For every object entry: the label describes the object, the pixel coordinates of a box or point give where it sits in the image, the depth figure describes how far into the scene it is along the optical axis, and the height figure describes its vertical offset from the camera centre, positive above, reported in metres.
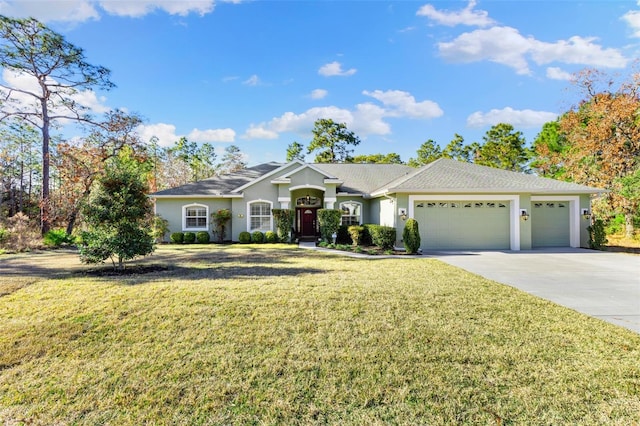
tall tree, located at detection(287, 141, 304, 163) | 38.72 +8.68
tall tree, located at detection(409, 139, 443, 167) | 39.84 +8.64
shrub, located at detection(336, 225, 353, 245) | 16.61 -0.98
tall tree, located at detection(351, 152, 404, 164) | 40.04 +8.11
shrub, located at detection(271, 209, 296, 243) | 16.89 -0.18
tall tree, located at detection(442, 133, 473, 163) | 37.53 +8.46
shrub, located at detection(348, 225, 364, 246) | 14.98 -0.73
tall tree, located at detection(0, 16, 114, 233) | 17.86 +9.42
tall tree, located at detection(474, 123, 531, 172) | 32.41 +7.34
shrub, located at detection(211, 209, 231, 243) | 17.39 -0.17
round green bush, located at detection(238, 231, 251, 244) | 16.91 -1.00
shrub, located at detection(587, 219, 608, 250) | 13.94 -0.89
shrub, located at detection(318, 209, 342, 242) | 15.61 -0.13
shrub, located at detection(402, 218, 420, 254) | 12.63 -0.77
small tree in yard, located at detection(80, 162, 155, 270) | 8.28 +0.02
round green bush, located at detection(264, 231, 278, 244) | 16.92 -1.02
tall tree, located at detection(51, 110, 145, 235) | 20.33 +4.49
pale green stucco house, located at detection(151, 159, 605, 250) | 14.13 +0.74
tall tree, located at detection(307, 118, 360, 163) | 36.75 +9.46
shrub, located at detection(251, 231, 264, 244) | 16.95 -1.02
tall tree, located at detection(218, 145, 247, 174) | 39.71 +7.80
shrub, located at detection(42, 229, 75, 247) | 15.86 -1.00
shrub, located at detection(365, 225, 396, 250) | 13.60 -0.85
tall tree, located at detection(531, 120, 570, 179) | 26.68 +6.10
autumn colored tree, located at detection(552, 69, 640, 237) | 19.84 +5.81
